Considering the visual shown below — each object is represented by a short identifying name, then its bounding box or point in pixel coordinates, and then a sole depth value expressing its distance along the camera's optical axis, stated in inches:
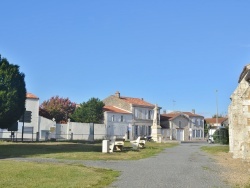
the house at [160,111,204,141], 2918.3
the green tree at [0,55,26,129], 1314.0
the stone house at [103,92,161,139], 2576.3
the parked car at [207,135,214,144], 2214.6
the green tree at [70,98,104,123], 2445.9
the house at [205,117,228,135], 3521.2
